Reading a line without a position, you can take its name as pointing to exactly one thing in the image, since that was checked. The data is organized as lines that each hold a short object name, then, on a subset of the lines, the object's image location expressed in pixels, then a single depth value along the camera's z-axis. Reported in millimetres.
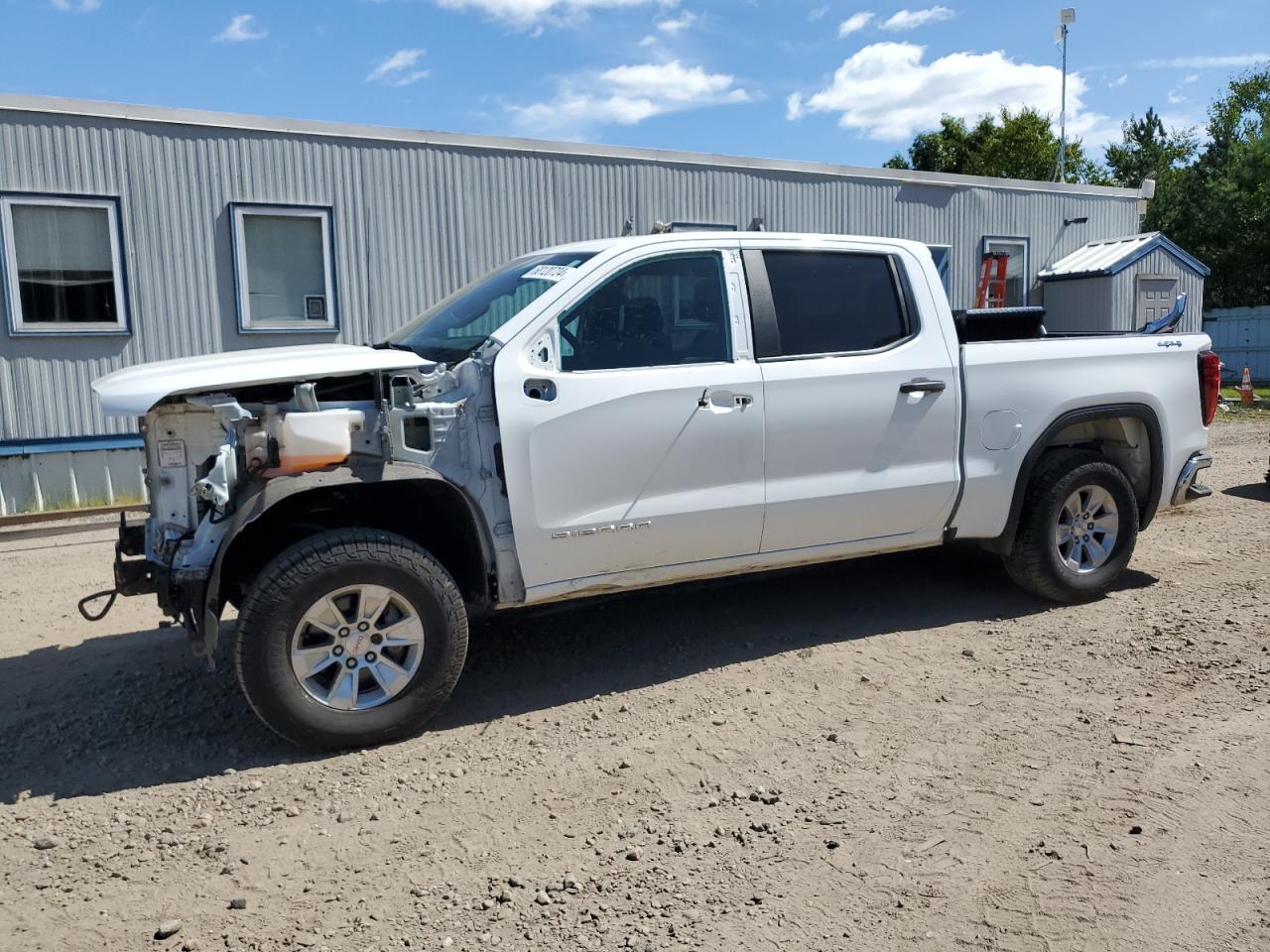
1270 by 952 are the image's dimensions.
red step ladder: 16250
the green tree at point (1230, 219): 34750
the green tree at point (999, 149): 39125
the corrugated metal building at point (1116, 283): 16828
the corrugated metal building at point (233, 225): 9961
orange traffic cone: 17859
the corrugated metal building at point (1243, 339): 25891
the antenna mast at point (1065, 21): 20469
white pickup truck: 4027
